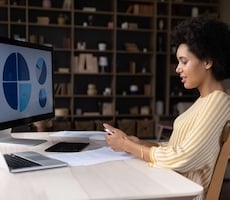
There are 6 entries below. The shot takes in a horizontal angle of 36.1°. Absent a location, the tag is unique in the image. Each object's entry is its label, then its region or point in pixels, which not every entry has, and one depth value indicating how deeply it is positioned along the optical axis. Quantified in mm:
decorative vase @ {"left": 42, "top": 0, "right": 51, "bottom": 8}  5051
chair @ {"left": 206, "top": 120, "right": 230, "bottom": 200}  1186
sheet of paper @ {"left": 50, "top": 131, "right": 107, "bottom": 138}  1886
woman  1143
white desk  901
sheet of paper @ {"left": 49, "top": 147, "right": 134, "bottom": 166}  1233
